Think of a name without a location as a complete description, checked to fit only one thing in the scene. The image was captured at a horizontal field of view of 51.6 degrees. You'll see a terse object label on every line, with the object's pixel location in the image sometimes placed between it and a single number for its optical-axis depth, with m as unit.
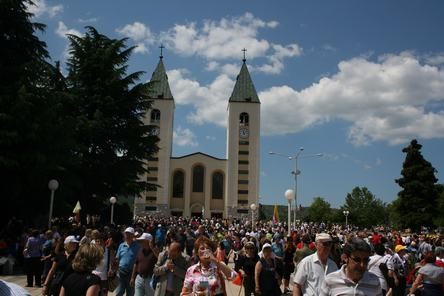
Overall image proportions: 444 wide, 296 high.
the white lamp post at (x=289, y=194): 23.09
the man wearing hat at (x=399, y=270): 10.19
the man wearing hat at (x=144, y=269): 8.09
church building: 84.12
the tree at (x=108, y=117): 32.25
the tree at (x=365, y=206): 88.56
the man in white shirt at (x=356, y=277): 3.64
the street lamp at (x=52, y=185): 20.08
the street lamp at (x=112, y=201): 31.40
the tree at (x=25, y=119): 18.84
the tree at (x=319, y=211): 91.95
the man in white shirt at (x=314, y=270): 5.49
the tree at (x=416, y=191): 50.16
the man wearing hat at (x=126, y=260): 9.20
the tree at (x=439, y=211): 52.96
